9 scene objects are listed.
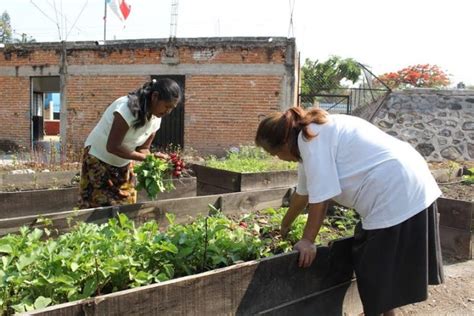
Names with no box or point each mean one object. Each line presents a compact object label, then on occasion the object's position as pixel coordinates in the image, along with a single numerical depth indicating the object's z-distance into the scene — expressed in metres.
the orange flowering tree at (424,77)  27.88
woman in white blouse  3.64
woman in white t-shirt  2.54
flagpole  17.86
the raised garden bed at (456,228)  5.16
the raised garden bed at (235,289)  2.13
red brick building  13.12
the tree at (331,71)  29.70
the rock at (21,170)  7.46
